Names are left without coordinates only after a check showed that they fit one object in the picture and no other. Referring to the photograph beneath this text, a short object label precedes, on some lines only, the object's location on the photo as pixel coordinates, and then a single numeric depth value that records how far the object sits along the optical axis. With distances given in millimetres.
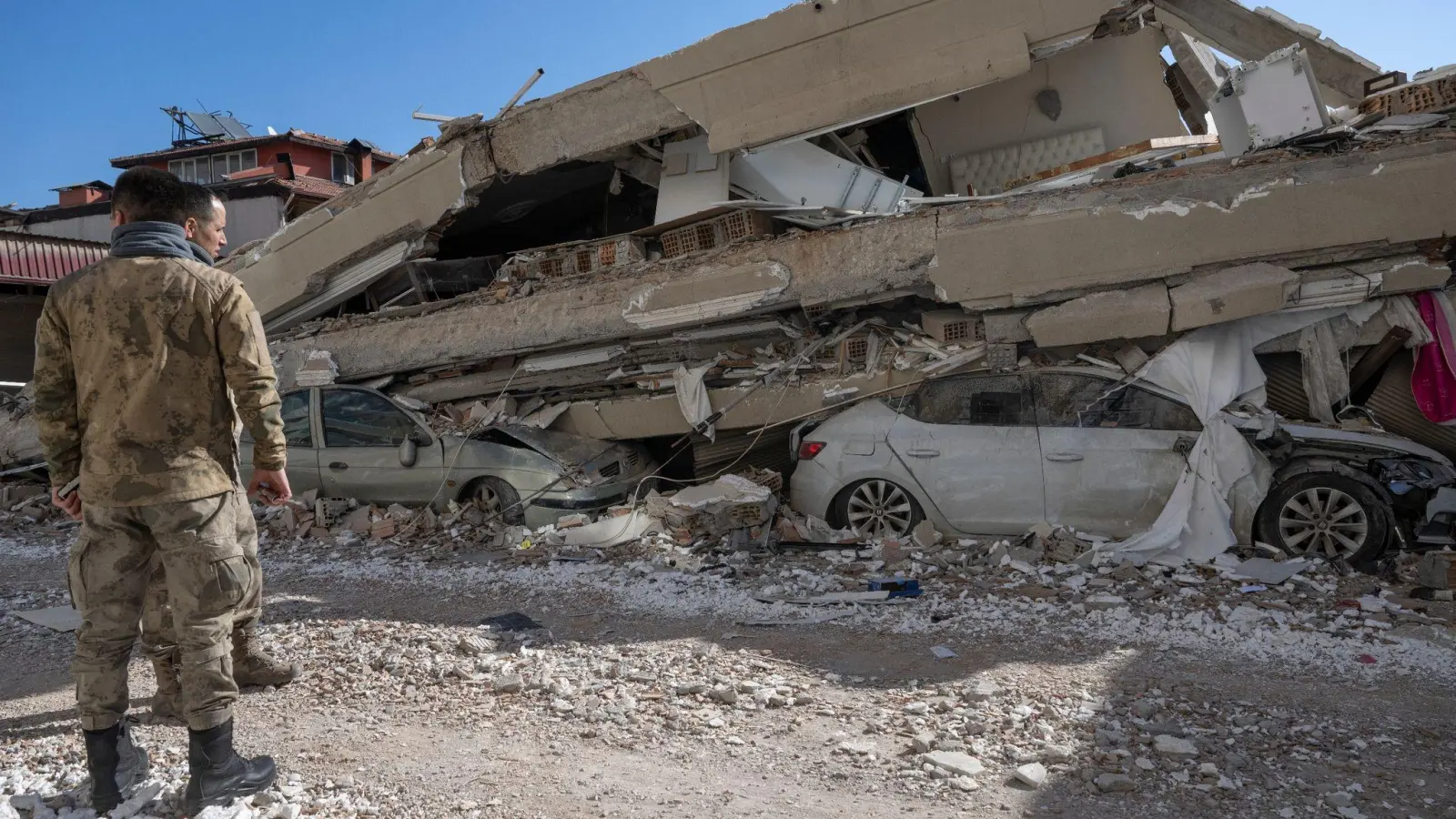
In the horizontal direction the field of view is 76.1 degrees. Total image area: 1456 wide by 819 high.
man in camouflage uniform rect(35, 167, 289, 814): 3025
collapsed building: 7266
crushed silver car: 8102
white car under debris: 6191
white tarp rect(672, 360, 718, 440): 8758
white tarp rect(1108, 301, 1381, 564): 6387
